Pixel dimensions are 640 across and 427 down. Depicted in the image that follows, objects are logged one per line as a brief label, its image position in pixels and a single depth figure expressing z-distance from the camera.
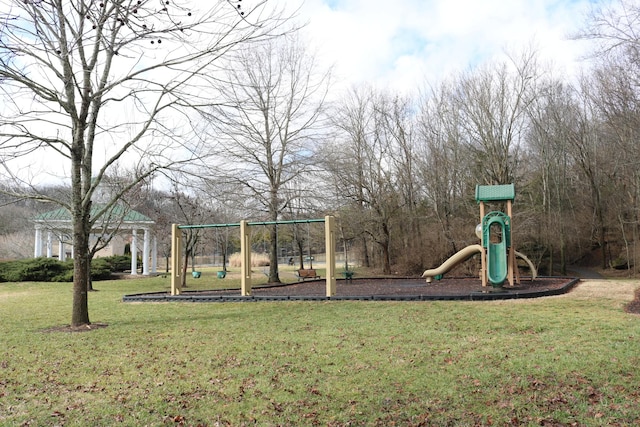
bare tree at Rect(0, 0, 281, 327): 7.76
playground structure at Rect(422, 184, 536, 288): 13.63
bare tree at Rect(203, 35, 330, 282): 19.03
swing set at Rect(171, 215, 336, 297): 13.71
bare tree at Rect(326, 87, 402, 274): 25.28
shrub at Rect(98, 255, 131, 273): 30.32
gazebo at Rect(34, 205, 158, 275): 22.41
